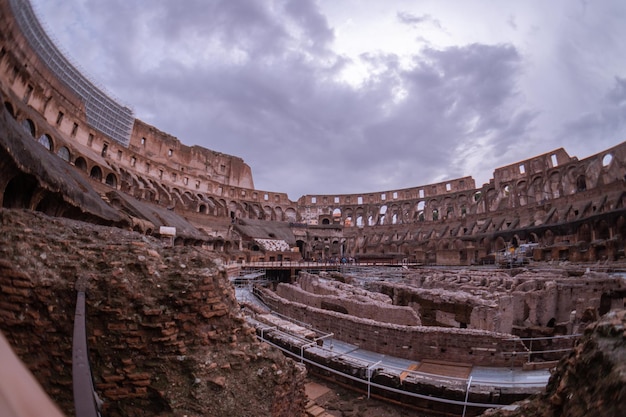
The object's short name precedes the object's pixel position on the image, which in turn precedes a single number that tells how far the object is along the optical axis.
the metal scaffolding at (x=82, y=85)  36.16
